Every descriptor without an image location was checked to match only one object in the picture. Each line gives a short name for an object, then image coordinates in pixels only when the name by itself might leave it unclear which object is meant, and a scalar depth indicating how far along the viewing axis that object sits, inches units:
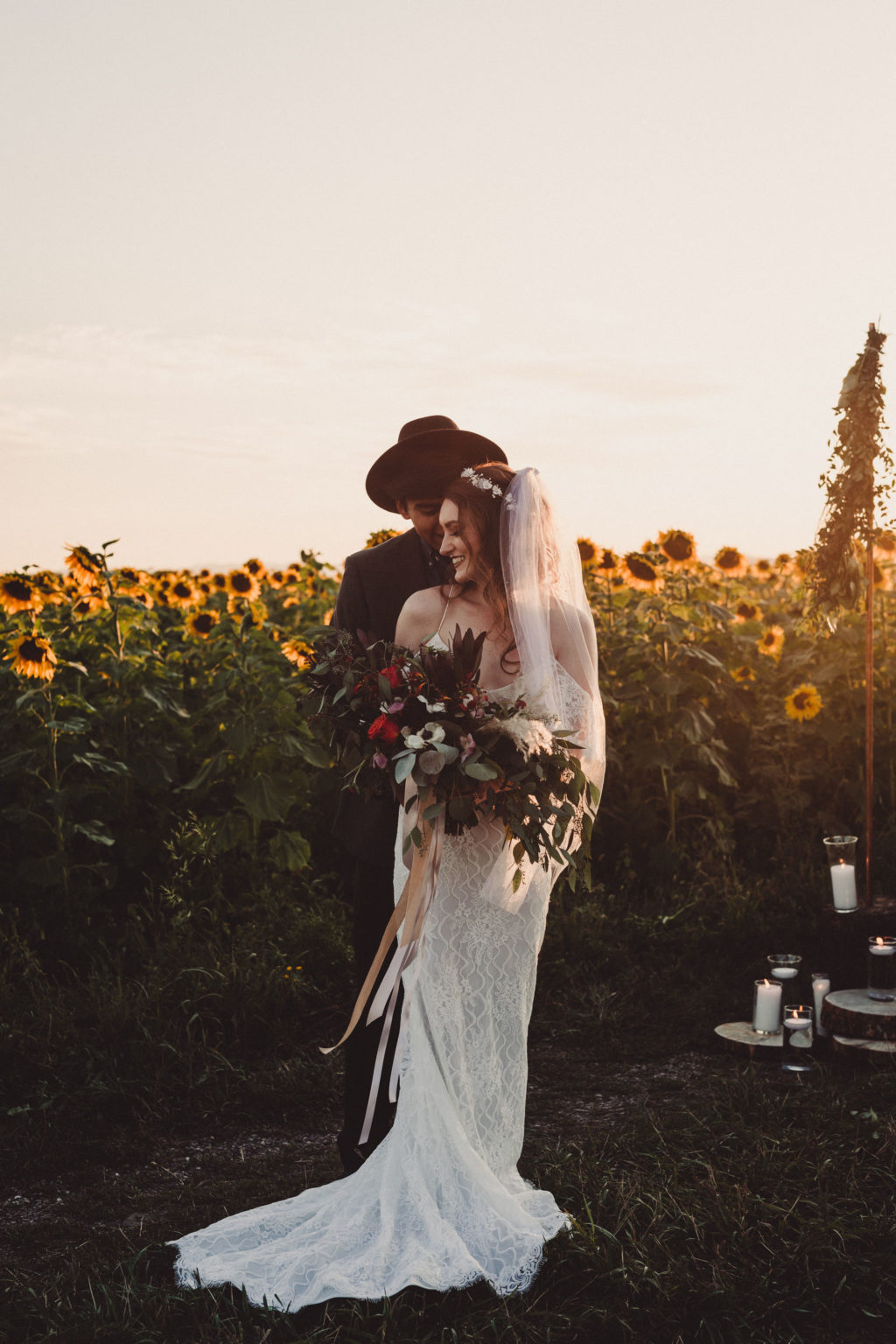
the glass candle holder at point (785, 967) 196.5
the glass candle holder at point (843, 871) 205.5
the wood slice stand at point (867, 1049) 182.5
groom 149.7
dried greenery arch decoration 212.1
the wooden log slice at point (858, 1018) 187.2
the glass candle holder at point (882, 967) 195.9
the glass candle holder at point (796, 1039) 185.0
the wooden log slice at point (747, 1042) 188.2
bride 123.9
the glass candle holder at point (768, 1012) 191.8
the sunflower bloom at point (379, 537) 244.5
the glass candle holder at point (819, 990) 197.2
